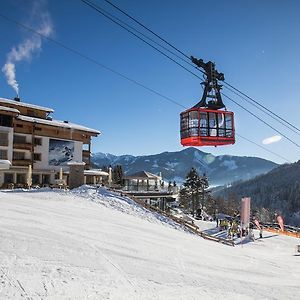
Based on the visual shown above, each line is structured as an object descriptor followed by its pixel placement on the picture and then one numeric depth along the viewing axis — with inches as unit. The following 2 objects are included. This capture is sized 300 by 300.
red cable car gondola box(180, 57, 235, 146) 769.5
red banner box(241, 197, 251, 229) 1117.6
